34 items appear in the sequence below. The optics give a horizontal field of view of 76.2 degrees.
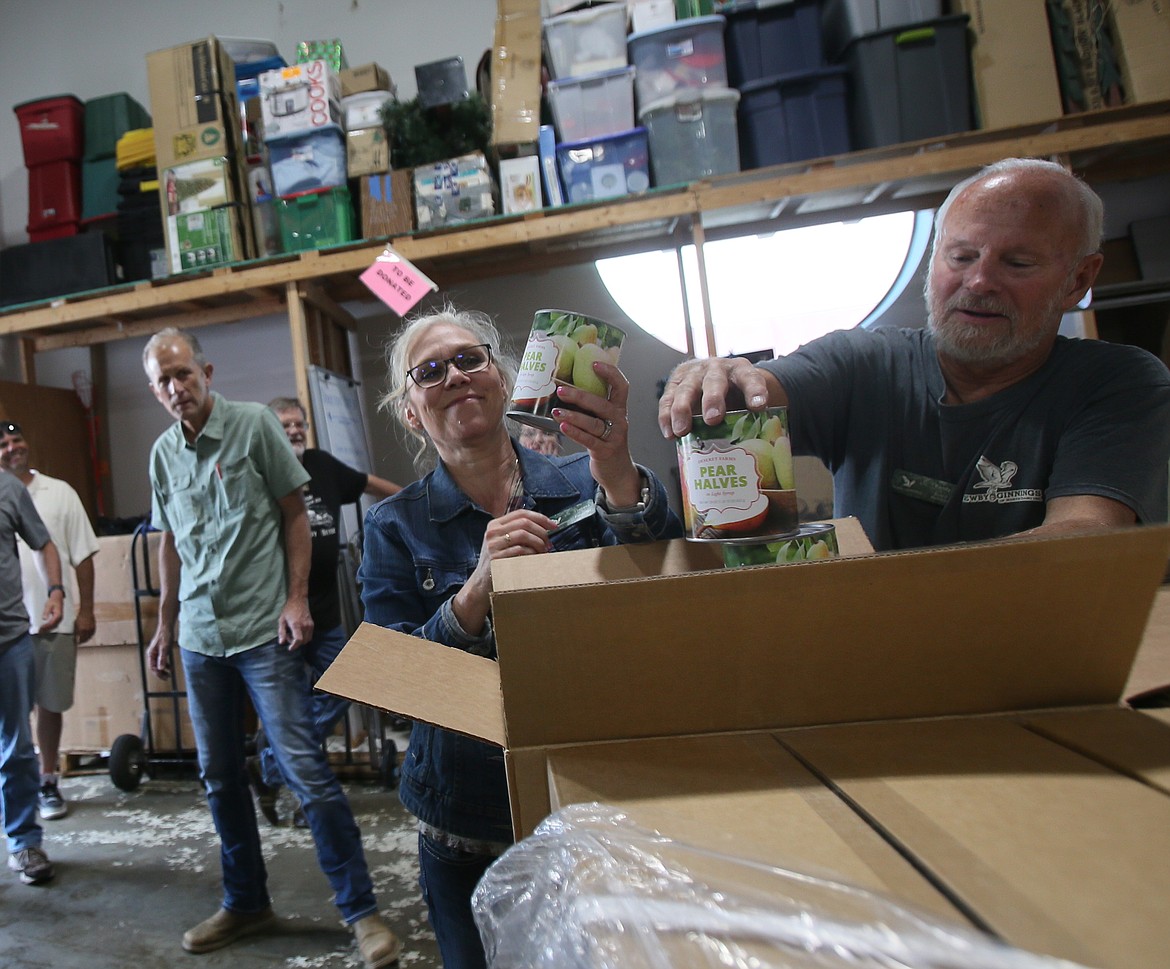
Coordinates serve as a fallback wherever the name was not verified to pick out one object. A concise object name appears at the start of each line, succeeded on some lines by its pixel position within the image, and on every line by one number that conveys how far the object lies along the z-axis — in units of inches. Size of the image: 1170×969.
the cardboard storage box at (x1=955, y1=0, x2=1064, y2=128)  125.7
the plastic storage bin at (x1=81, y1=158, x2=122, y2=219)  172.1
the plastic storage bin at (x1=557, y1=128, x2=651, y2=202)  137.6
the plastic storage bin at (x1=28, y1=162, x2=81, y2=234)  171.9
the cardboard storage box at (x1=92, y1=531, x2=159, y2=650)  145.0
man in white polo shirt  127.0
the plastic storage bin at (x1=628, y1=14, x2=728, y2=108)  135.7
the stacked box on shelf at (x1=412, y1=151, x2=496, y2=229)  140.8
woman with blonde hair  39.4
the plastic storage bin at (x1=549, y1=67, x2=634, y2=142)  138.9
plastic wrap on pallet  14.3
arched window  155.3
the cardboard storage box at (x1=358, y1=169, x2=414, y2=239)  144.6
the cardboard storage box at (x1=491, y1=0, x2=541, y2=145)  141.8
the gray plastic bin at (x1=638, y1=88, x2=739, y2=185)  135.4
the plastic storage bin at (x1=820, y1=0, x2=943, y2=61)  130.7
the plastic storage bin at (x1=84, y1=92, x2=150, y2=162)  174.7
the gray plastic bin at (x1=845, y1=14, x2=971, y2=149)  128.5
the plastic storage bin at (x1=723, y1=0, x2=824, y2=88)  136.9
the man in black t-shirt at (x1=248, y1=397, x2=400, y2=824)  113.4
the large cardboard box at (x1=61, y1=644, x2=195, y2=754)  144.1
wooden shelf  127.2
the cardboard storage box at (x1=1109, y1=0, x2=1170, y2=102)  123.6
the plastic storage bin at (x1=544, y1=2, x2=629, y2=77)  139.3
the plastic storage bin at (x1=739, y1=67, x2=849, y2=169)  134.1
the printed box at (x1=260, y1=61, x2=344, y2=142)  145.1
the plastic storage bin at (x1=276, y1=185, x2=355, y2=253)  147.5
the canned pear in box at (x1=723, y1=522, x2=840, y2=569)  28.7
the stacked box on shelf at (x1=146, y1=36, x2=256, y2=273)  149.6
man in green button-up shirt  83.0
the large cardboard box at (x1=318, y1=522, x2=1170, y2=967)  20.6
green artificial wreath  146.3
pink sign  85.6
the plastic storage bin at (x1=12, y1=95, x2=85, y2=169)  174.9
